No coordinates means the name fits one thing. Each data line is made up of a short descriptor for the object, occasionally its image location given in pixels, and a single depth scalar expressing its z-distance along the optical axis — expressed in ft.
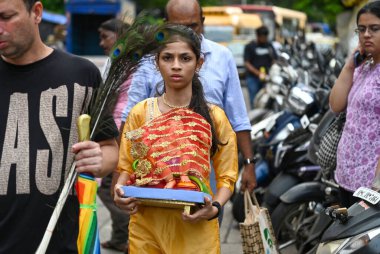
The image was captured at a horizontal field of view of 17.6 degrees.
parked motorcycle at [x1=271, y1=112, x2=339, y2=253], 27.09
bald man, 22.55
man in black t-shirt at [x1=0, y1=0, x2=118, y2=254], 14.93
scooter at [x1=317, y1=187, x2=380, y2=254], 16.63
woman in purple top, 22.28
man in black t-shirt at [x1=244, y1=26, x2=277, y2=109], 68.94
